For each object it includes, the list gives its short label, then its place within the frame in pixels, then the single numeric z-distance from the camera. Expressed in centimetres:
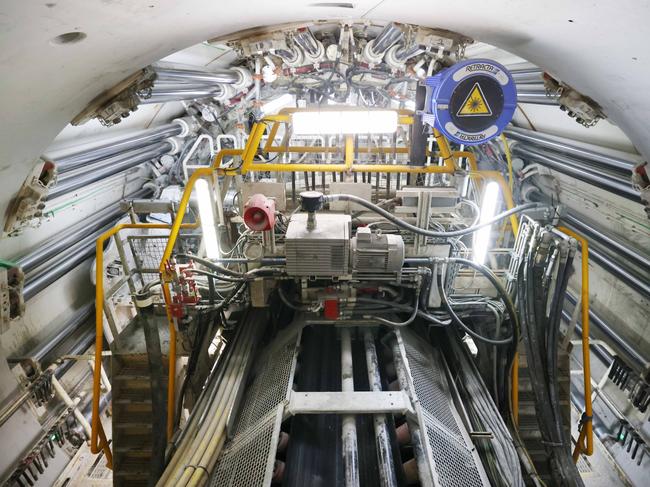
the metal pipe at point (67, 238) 425
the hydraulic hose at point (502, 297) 308
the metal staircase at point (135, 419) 357
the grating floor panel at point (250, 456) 210
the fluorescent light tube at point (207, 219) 328
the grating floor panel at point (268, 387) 264
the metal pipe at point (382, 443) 207
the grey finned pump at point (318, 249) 293
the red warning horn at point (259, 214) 290
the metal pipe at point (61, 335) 443
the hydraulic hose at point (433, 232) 287
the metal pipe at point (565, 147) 411
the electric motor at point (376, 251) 302
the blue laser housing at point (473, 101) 281
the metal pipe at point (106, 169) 448
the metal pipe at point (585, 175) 407
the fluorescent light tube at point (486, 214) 315
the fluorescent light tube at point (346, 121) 334
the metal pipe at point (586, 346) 293
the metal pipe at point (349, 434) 208
